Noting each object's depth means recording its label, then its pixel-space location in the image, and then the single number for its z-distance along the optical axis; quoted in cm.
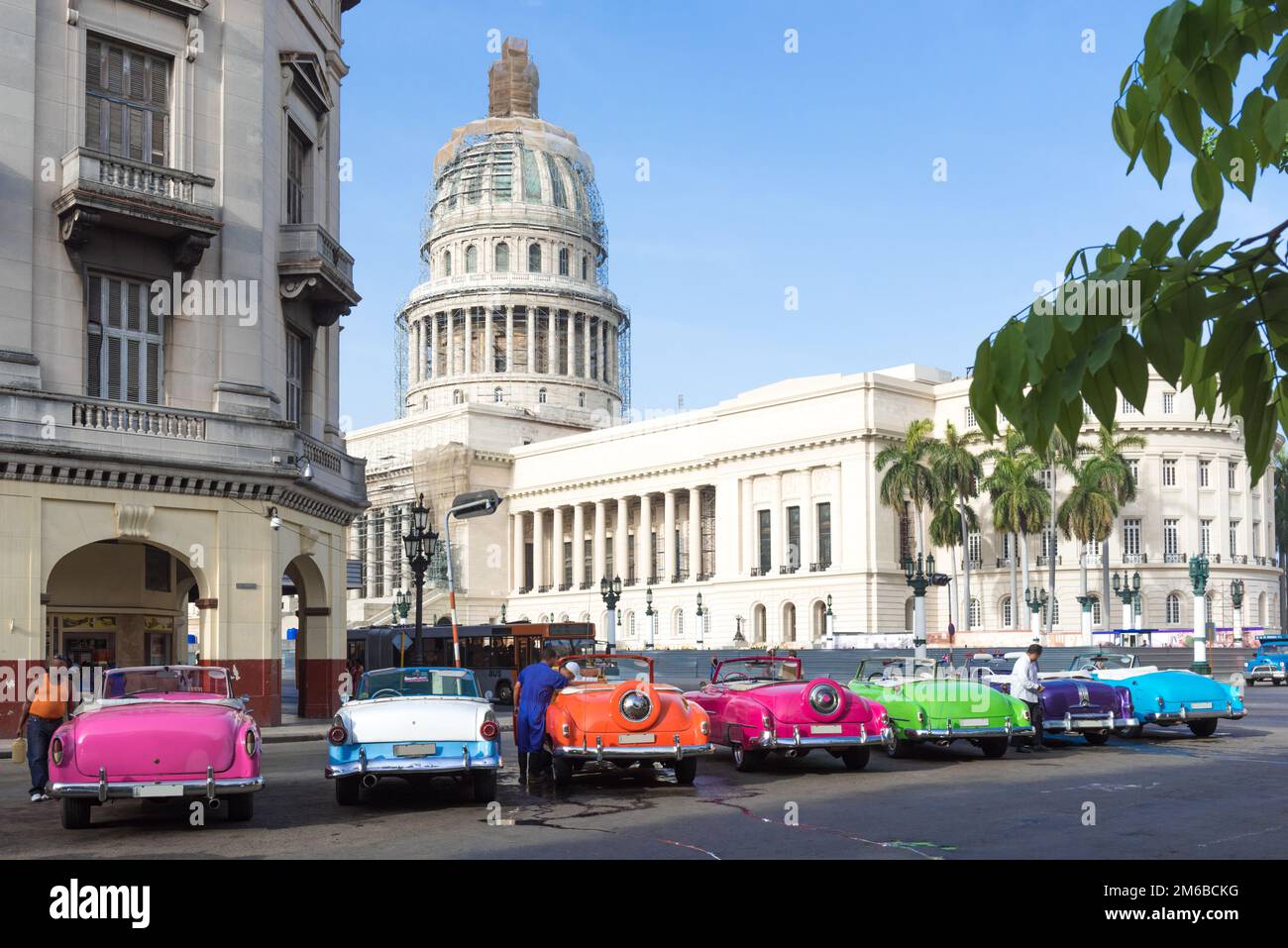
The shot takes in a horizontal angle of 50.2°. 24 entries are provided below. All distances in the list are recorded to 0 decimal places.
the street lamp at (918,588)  4881
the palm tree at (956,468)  7456
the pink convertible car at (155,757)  1233
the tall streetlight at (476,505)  2902
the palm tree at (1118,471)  7169
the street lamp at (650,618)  8225
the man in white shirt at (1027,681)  1989
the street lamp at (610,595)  6736
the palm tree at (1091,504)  7069
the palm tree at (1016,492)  7094
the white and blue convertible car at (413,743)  1395
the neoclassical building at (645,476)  8088
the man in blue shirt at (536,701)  1598
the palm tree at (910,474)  7562
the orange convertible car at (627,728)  1559
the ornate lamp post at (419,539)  3159
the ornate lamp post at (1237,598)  7138
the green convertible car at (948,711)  1880
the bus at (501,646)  4869
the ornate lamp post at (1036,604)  7138
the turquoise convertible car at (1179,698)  2211
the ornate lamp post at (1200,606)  4641
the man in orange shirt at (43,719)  1508
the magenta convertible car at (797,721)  1712
